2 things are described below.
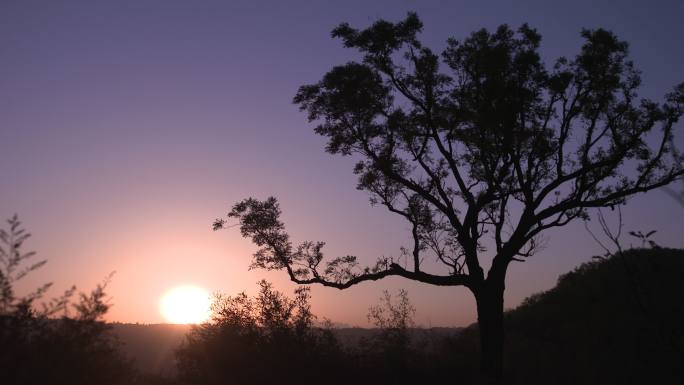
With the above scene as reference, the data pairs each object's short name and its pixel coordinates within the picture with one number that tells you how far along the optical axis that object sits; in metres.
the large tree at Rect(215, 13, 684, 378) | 18.27
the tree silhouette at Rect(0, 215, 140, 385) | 6.69
